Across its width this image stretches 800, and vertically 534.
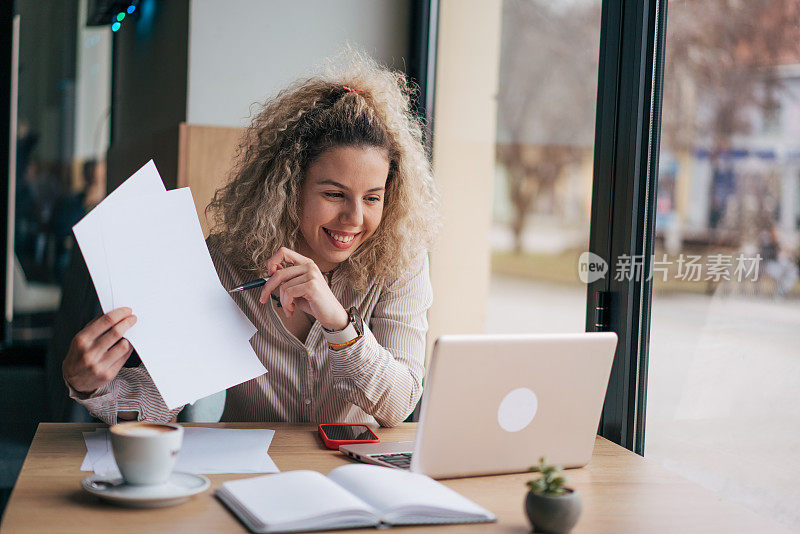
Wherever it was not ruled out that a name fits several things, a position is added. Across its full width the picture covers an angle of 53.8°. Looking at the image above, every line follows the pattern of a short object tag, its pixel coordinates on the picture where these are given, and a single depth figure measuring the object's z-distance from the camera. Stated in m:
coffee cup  0.93
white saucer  0.92
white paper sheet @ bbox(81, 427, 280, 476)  1.11
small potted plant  0.90
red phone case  1.26
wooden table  0.90
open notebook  0.89
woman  1.60
